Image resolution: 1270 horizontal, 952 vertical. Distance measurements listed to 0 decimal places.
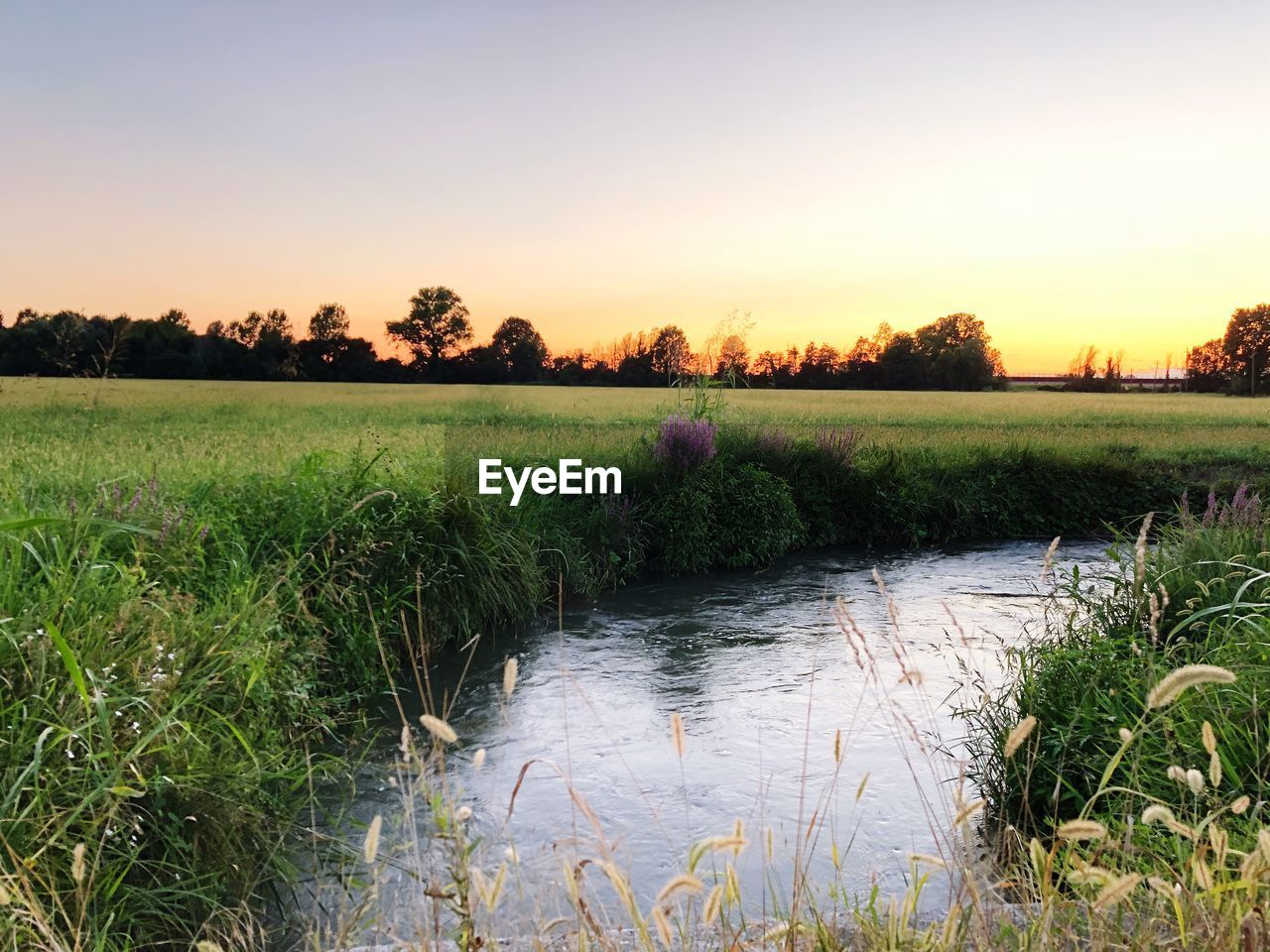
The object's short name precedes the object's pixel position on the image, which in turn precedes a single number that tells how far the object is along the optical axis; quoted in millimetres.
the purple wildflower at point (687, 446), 10031
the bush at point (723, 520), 9570
